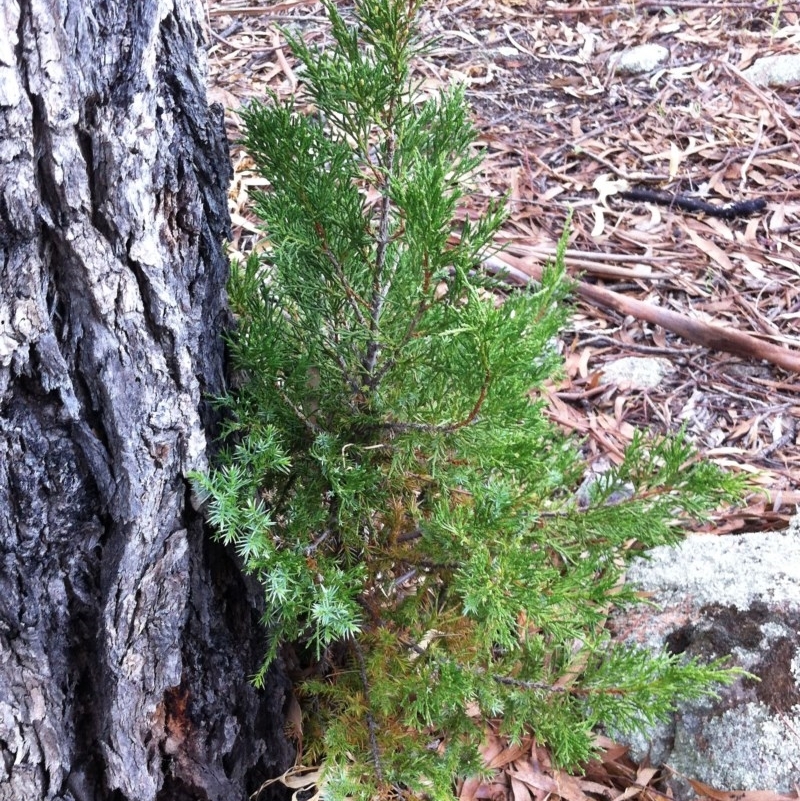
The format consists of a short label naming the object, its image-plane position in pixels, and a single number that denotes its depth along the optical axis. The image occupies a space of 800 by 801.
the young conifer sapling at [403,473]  1.01
